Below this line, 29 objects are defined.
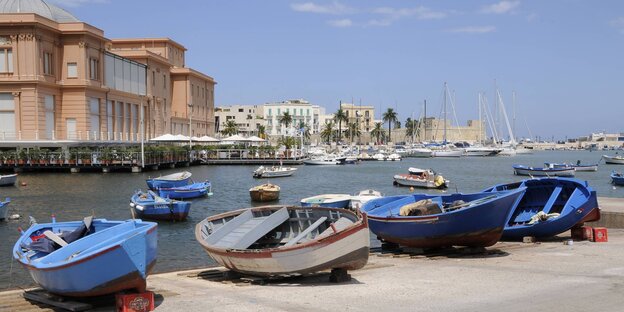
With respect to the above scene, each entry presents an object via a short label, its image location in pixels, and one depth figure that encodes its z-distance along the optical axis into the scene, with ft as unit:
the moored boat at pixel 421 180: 195.00
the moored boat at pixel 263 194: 149.59
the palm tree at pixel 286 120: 605.31
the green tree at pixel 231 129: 575.79
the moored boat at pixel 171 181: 163.53
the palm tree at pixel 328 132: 615.98
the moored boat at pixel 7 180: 182.14
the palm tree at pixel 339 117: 588.91
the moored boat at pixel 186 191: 145.07
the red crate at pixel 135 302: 41.16
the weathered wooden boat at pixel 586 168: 283.18
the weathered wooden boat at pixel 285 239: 47.42
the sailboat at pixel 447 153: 505.25
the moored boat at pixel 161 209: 108.27
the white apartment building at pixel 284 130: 559.79
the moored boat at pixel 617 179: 206.32
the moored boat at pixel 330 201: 106.01
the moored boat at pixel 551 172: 241.96
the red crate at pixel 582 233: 71.31
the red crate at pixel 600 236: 69.85
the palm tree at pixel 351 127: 632.79
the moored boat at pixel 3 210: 109.61
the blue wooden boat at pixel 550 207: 70.64
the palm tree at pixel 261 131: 561.64
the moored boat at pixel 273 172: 232.53
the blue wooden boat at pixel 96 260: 40.14
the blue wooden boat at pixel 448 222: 61.93
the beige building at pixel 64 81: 238.27
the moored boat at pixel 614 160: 360.99
